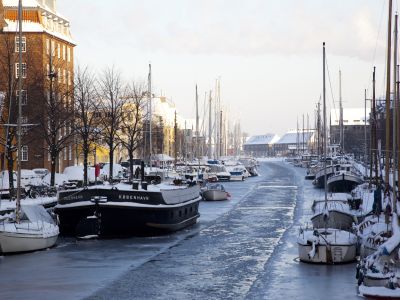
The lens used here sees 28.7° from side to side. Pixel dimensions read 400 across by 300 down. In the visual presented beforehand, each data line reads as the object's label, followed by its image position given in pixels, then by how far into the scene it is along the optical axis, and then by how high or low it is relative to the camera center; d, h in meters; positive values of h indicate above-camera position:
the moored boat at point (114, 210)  40.12 -3.03
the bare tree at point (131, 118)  71.56 +3.20
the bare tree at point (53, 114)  58.06 +2.98
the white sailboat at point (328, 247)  31.69 -3.90
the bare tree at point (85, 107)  62.59 +4.02
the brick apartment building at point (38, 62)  59.88 +8.98
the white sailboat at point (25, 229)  34.00 -3.40
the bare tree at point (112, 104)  68.18 +4.56
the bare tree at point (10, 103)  49.62 +3.40
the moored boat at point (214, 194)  72.06 -3.86
